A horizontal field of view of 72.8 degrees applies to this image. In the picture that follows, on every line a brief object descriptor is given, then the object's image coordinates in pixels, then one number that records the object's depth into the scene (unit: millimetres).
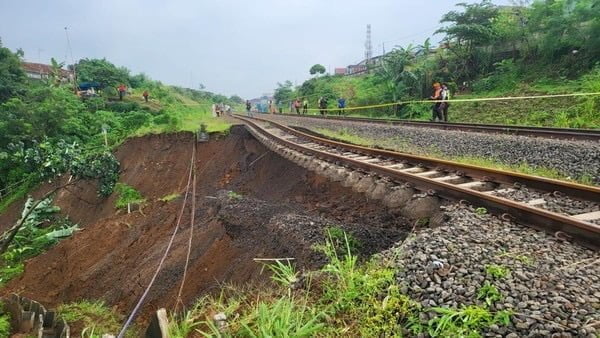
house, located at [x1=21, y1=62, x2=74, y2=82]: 50900
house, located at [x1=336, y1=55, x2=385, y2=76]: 48681
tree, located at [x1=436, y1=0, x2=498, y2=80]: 21703
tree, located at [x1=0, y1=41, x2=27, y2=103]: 30031
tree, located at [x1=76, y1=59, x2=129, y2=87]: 44344
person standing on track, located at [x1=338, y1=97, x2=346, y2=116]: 27616
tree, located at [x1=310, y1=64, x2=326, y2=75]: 54781
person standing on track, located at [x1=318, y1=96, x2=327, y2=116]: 29328
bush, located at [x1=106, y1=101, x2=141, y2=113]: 35406
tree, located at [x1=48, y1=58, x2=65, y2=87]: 40656
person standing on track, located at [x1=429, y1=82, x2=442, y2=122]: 15747
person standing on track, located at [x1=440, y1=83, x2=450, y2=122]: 15444
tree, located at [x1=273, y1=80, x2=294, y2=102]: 57319
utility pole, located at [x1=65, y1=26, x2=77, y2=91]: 40562
